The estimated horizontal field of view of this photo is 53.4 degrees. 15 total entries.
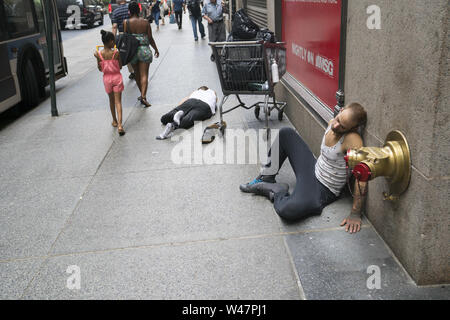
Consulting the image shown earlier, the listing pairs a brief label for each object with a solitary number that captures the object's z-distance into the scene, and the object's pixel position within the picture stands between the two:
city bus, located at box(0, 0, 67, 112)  7.54
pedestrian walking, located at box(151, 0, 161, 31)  23.73
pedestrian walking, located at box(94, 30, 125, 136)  6.39
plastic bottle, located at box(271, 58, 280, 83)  5.38
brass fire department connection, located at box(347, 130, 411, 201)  2.72
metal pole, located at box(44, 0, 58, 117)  7.37
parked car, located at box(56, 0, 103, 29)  25.31
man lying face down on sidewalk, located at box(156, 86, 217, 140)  6.38
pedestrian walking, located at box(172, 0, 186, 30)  21.03
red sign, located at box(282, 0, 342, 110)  4.40
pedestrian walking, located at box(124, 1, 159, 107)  7.79
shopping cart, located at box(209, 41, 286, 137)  5.45
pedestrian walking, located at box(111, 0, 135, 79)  9.89
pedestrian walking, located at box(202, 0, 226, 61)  12.26
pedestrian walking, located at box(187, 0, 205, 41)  15.55
